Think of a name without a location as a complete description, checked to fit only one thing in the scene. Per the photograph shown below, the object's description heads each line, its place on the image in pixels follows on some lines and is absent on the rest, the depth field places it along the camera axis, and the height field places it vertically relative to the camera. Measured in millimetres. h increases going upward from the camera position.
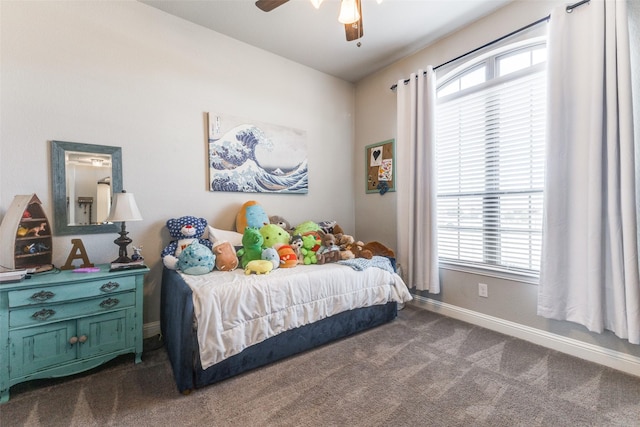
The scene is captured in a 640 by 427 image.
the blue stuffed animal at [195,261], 1927 -344
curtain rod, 1860 +1408
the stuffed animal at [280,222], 2854 -111
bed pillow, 2416 -220
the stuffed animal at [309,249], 2364 -336
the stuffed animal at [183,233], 2182 -175
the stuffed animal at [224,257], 2072 -344
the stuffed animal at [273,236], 2404 -218
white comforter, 1560 -609
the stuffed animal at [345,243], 2546 -324
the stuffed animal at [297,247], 2375 -314
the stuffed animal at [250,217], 2619 -51
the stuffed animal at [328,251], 2383 -363
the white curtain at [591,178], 1641 +194
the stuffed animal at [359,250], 2533 -382
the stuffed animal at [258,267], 1975 -410
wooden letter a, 1878 -289
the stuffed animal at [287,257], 2205 -373
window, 2168 +432
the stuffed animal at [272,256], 2121 -350
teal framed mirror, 1941 +219
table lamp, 1884 -5
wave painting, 2607 +574
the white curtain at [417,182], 2662 +284
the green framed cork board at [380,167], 3197 +531
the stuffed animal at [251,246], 2182 -276
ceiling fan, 1431 +1078
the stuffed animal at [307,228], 2688 -174
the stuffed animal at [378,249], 2736 -398
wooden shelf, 1656 -125
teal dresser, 1486 -653
